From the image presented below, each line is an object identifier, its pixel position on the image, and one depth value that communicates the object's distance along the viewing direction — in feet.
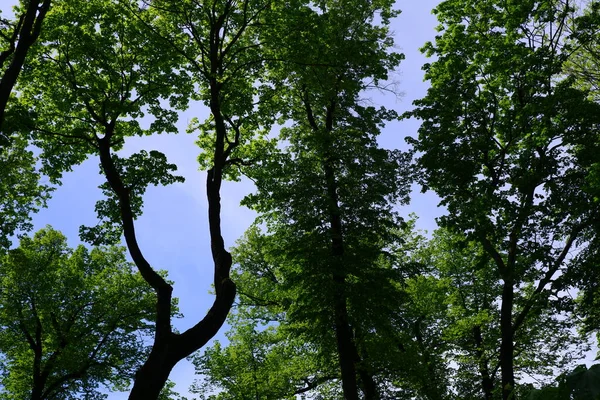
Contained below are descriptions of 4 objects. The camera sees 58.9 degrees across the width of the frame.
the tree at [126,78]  47.80
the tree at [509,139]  57.52
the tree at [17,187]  65.87
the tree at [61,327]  85.71
